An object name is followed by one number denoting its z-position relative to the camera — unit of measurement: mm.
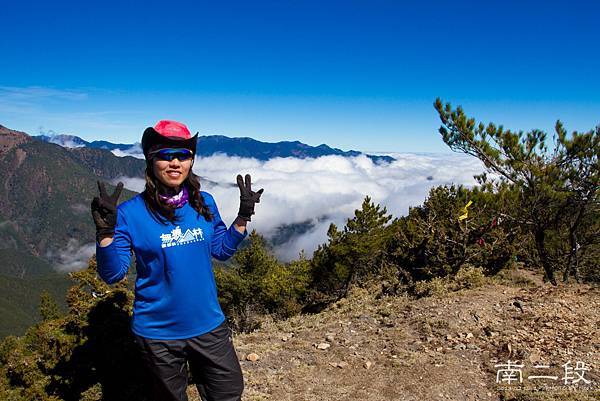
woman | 2965
